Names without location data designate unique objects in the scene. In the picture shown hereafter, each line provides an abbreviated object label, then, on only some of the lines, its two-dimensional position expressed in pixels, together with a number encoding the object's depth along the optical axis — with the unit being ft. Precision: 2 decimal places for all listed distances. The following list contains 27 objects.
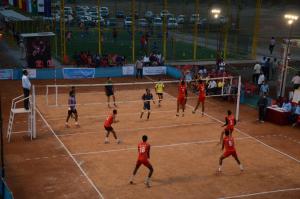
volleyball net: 97.66
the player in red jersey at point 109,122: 68.33
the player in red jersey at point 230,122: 68.13
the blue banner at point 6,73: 115.96
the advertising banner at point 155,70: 128.12
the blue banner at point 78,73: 121.19
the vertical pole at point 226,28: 140.44
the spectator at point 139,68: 121.49
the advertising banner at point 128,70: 125.80
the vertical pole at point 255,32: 137.49
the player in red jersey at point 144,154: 53.25
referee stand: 71.67
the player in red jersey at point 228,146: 57.80
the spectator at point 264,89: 96.90
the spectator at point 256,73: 115.14
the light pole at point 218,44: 131.25
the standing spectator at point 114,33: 166.20
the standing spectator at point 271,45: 148.47
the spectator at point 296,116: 84.51
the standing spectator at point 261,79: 104.66
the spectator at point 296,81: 103.45
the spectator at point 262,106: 86.17
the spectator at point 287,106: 86.28
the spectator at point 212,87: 103.45
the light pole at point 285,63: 97.91
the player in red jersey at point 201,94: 85.87
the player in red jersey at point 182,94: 84.89
